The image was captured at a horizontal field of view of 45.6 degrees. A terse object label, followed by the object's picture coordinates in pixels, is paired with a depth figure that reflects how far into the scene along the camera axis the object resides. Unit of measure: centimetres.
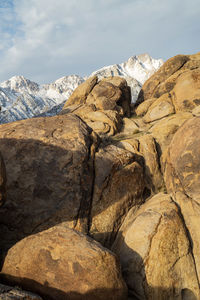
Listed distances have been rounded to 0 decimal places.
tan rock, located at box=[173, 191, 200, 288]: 851
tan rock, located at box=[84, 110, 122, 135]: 2238
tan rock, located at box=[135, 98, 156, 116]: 2809
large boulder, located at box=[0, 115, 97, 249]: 934
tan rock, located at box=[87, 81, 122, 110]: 2925
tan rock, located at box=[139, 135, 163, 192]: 1329
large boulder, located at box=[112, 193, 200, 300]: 766
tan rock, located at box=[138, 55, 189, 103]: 3109
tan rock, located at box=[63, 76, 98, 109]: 3235
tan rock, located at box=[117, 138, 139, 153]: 1388
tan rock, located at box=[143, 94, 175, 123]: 2278
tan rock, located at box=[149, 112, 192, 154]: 1557
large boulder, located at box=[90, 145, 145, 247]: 1045
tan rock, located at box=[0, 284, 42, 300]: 527
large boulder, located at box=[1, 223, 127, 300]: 629
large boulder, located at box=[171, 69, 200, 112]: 2197
